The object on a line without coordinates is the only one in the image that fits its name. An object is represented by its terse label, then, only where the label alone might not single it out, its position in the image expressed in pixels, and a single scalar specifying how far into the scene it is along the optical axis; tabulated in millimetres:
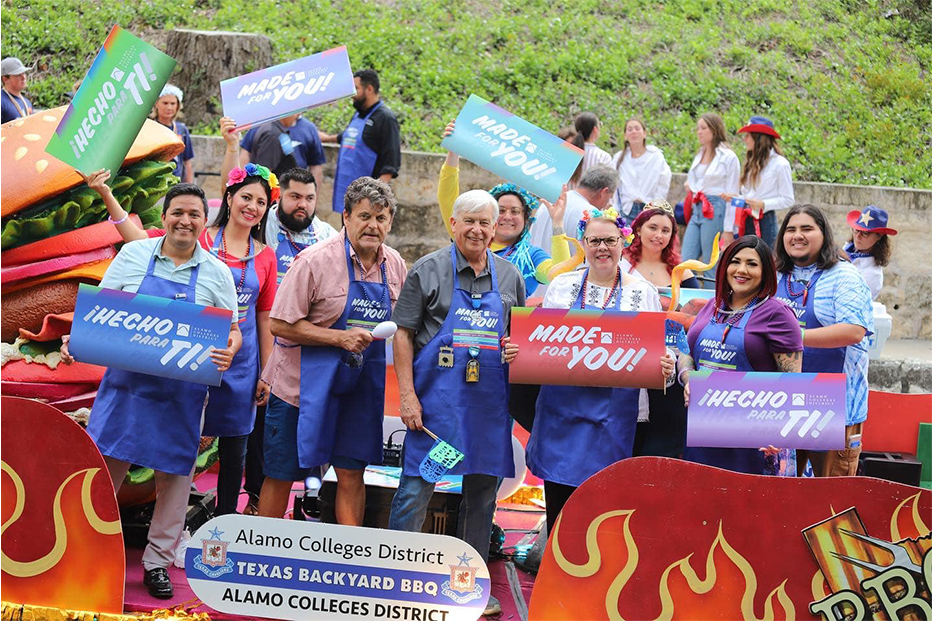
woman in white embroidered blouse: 5180
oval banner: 4582
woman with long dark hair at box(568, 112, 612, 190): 9602
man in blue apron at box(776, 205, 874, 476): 5699
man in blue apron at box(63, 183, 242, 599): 5145
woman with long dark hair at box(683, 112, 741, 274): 9500
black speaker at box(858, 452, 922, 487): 6938
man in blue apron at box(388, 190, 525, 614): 5125
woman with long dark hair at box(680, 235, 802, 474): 4992
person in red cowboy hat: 9289
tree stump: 11641
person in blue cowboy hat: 7426
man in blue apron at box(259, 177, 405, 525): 5223
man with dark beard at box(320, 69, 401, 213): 9297
